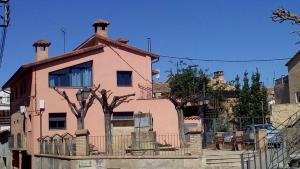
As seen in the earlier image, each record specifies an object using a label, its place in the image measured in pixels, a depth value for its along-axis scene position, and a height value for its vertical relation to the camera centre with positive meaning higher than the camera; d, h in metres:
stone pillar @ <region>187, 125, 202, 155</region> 21.08 -1.06
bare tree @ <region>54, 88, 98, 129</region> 26.42 +0.42
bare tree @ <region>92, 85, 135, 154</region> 25.19 -0.01
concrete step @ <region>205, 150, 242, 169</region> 21.38 -1.97
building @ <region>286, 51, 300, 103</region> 46.69 +3.41
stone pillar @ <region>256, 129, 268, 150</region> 23.96 -0.89
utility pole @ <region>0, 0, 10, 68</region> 18.47 +3.75
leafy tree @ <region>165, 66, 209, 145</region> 54.00 +3.63
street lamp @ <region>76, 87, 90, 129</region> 26.08 +0.93
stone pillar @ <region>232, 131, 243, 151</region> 27.52 -1.46
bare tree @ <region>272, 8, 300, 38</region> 8.47 +1.66
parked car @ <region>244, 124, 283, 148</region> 16.02 -0.87
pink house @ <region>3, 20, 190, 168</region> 33.09 +2.04
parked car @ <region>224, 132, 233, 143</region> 30.21 -1.30
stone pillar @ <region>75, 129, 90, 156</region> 23.30 -1.19
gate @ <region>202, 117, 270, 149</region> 32.00 -0.82
